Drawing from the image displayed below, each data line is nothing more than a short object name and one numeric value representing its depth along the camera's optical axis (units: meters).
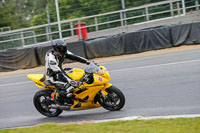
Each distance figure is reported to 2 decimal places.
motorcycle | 14.48
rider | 14.66
